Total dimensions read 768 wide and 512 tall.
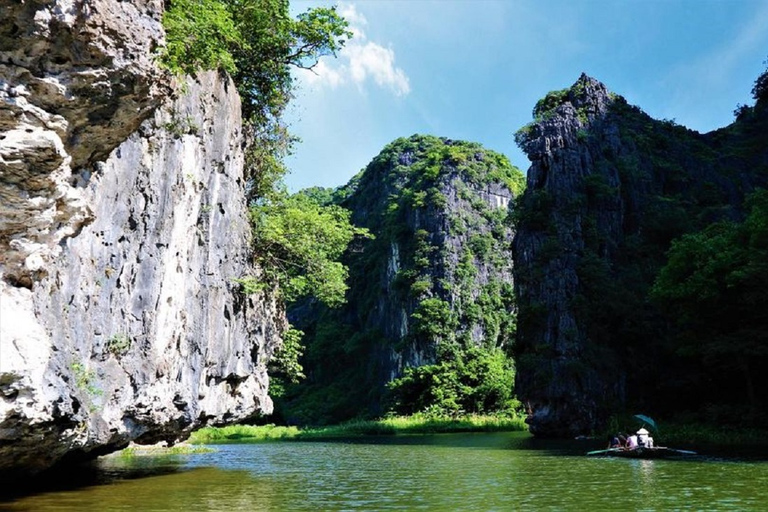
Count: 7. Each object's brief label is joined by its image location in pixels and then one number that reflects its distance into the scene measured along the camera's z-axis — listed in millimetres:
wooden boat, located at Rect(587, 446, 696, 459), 24078
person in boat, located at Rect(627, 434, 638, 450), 24591
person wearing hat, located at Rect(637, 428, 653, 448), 24672
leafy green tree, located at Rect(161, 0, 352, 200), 21516
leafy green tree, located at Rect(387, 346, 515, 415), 66938
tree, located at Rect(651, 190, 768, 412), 30672
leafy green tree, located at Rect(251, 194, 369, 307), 25453
